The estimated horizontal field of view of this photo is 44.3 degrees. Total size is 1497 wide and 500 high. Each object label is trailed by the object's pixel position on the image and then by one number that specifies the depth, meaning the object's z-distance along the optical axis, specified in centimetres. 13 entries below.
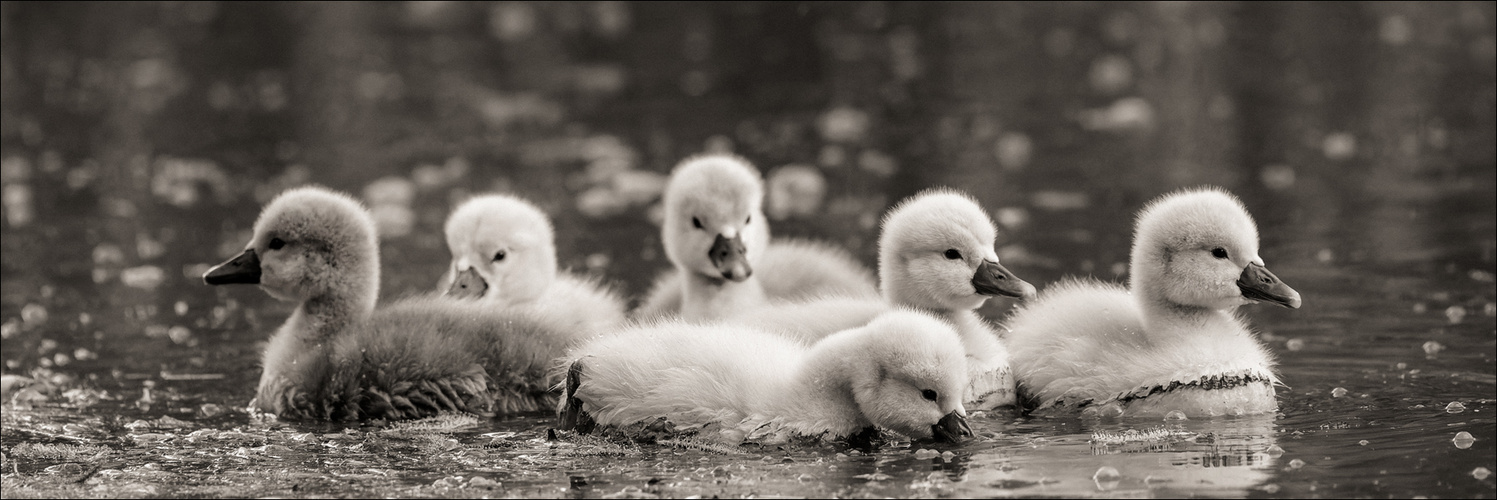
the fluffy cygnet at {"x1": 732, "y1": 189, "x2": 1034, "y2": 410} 830
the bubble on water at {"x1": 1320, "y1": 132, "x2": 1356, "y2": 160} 1516
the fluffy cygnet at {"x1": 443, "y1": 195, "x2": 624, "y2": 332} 961
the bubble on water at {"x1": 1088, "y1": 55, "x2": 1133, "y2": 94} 1909
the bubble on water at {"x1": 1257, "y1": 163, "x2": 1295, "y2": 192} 1415
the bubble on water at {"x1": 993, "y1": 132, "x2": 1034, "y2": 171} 1551
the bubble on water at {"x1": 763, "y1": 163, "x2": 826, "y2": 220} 1430
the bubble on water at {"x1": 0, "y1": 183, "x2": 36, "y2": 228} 1470
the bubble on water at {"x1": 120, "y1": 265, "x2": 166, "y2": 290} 1221
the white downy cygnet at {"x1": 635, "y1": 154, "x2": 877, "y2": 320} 940
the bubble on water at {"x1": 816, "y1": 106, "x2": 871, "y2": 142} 1714
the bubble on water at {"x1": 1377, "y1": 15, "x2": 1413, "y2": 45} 2019
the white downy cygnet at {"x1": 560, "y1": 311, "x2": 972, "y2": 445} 724
